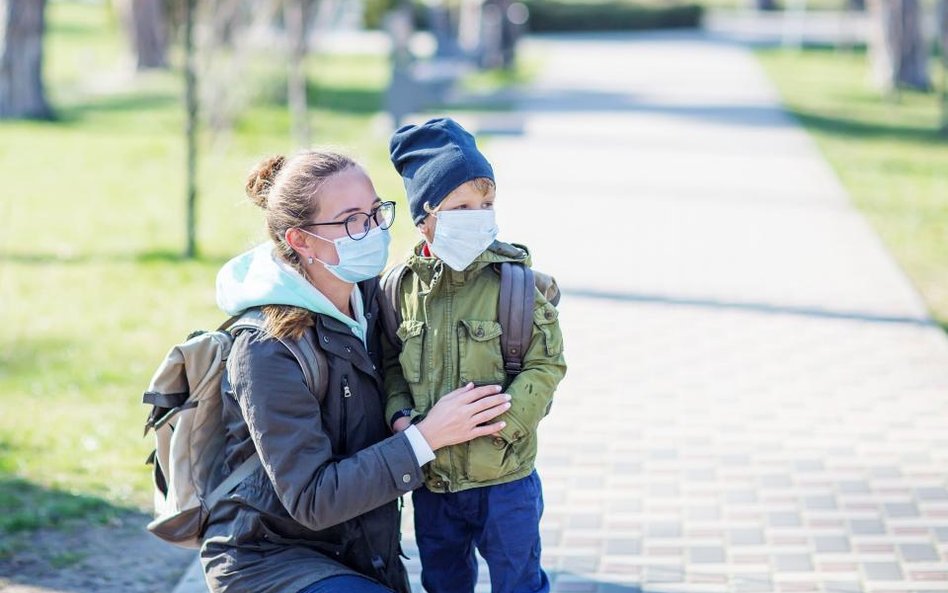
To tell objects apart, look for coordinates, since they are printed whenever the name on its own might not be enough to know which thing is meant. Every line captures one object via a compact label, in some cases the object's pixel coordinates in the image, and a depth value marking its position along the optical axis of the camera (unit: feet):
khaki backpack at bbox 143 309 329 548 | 19.84
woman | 19.01
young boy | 20.07
